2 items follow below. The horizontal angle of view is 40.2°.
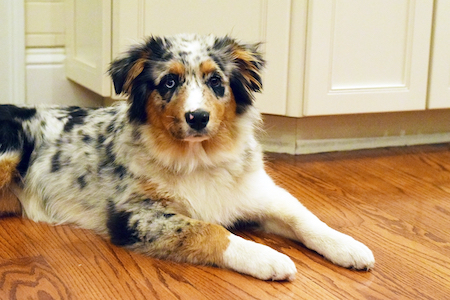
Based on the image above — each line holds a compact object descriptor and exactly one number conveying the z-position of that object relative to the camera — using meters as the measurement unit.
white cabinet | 3.35
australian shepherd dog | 2.13
